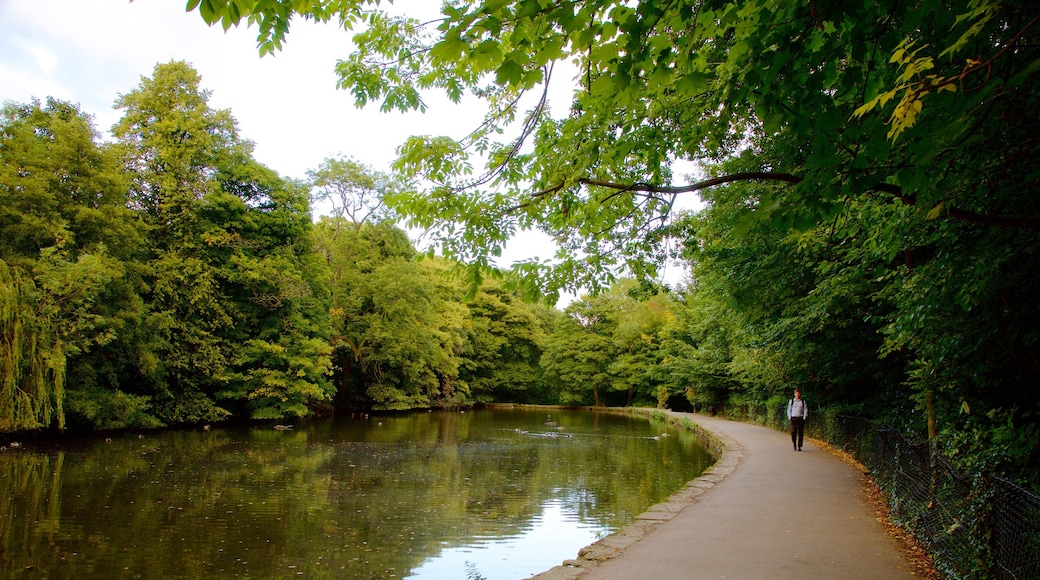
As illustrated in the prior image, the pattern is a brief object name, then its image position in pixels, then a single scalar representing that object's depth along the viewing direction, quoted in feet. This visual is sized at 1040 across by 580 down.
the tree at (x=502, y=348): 176.76
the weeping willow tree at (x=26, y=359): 47.78
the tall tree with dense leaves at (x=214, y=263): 77.97
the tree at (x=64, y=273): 50.03
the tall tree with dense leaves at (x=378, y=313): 111.45
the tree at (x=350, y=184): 109.81
